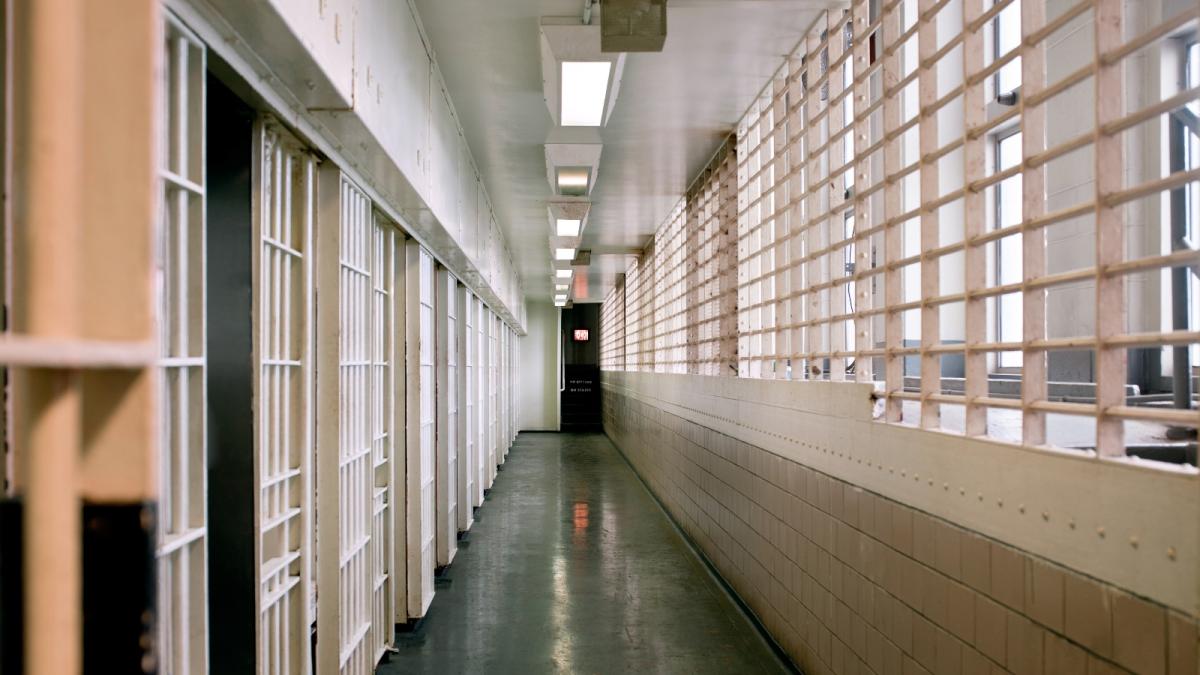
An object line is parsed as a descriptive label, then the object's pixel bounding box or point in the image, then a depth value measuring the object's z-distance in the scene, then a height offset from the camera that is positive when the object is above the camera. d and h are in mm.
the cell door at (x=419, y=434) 5000 -589
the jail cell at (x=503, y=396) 13102 -910
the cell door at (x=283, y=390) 2557 -155
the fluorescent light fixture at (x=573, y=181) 6246 +1341
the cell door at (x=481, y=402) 9234 -707
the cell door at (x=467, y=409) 7664 -660
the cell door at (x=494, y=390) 11211 -687
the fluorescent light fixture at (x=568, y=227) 7989 +1226
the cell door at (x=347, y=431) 3215 -381
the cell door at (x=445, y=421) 6238 -615
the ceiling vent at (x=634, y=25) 3459 +1419
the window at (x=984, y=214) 1875 +556
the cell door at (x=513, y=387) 16000 -876
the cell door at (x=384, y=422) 4254 -443
